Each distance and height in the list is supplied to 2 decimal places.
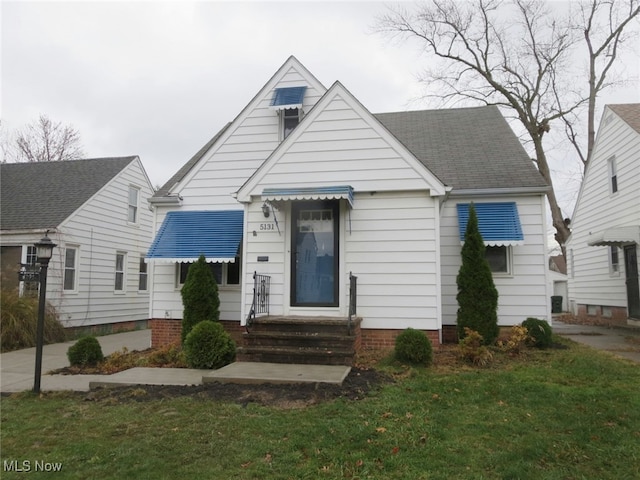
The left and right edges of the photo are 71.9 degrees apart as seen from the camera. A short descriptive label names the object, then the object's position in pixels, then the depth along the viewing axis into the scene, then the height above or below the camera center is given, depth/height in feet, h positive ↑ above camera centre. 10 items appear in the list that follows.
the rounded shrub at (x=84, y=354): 26.91 -4.62
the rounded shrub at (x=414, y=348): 23.06 -3.57
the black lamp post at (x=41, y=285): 21.31 -0.36
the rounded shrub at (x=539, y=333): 28.25 -3.32
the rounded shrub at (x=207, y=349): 24.64 -3.90
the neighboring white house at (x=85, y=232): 44.29 +5.03
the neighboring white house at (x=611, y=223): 42.52 +6.51
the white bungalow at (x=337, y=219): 27.37 +4.17
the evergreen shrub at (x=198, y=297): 29.17 -1.21
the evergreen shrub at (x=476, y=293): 27.68 -0.78
